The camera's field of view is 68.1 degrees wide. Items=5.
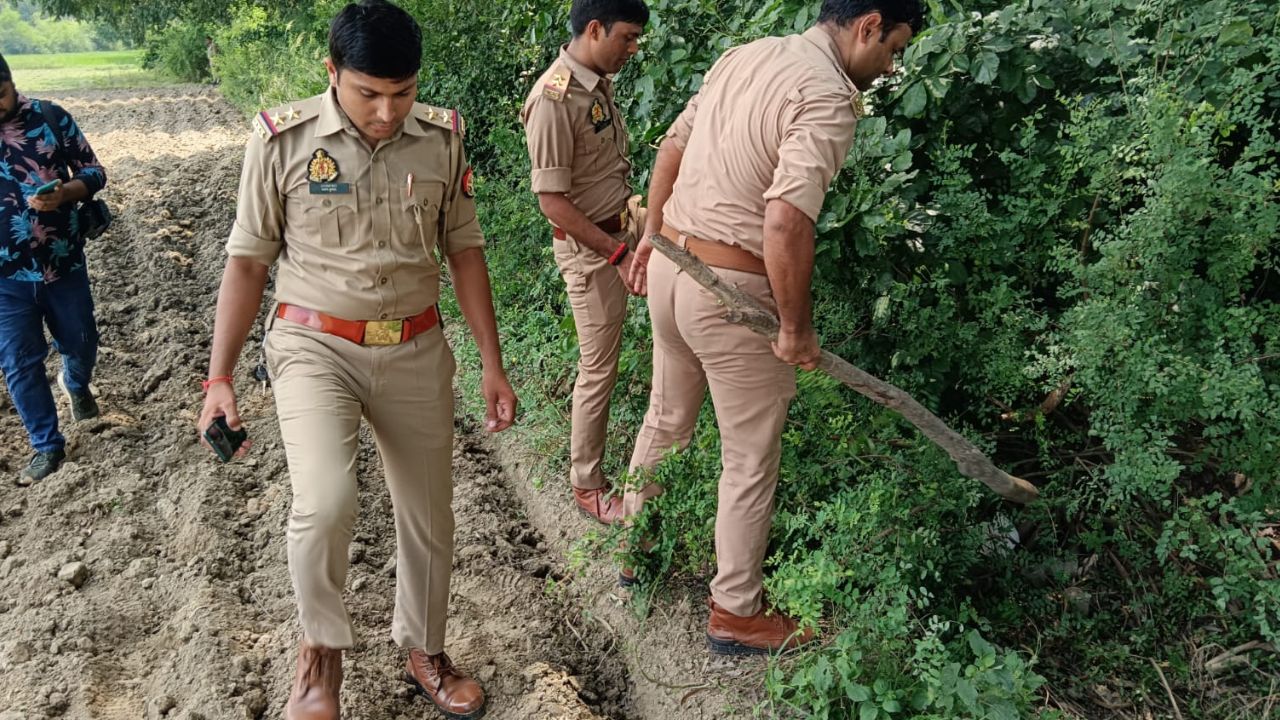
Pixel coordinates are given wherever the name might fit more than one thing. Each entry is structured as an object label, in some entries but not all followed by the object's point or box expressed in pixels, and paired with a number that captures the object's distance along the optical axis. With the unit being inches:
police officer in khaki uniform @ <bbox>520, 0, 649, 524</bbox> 152.3
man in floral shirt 184.4
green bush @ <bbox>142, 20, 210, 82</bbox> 1010.1
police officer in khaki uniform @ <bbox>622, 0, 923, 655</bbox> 107.4
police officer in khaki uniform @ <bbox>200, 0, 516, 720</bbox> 103.9
